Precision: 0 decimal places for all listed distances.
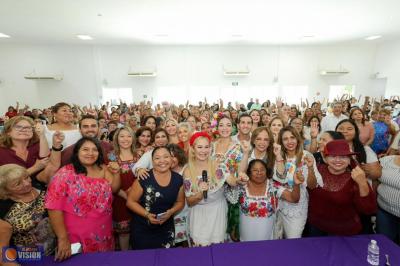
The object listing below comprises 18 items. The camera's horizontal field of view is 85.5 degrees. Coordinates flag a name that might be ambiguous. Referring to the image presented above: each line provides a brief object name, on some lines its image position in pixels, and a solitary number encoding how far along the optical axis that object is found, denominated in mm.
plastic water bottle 1484
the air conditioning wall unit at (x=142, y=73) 11344
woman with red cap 1752
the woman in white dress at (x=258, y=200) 2207
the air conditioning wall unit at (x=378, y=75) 11644
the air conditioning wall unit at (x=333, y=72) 11883
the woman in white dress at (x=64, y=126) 2875
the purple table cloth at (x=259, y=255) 1548
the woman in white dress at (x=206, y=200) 2201
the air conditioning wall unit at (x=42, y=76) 10844
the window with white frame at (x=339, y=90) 12534
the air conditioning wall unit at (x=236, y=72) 11752
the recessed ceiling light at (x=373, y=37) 9846
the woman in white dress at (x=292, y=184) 2250
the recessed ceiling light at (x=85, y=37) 9082
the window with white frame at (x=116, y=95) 11891
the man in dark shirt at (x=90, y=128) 2893
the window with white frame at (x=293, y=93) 12351
